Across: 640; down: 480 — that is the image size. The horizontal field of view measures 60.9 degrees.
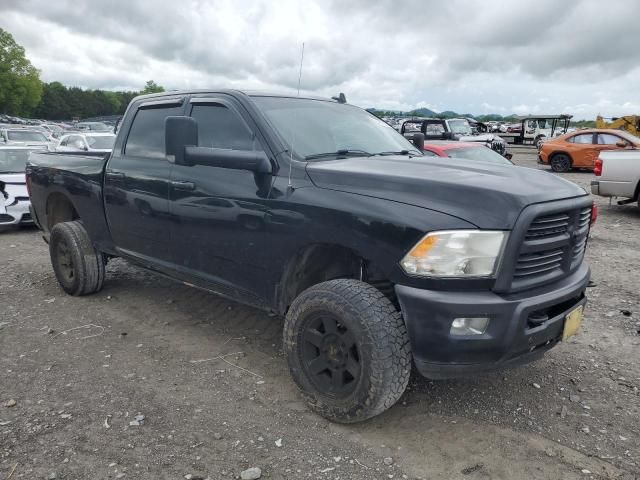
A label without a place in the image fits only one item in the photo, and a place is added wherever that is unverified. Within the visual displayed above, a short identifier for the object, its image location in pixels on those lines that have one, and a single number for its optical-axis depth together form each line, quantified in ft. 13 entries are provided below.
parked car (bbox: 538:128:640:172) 58.65
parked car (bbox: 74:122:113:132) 121.88
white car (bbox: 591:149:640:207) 32.19
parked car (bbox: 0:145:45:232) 28.12
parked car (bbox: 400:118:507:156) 53.42
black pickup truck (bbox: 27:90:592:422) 8.80
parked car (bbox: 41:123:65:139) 119.39
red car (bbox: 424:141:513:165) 28.97
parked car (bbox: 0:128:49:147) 58.95
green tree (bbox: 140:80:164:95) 386.28
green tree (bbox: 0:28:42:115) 267.59
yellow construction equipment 84.43
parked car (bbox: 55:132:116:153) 43.76
